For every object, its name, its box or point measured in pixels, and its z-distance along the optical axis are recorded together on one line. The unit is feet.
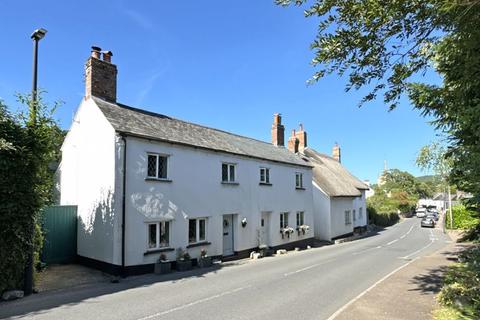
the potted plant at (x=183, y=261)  51.08
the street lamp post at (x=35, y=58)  38.88
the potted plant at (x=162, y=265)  48.49
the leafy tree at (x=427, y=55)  17.08
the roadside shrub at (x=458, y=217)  124.10
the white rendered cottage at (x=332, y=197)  101.14
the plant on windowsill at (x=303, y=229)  85.45
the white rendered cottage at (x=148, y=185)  47.78
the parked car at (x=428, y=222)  152.87
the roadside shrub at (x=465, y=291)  18.31
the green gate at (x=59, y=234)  49.52
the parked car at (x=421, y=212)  237.04
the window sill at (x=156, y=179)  50.29
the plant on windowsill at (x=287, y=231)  79.10
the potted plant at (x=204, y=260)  54.34
